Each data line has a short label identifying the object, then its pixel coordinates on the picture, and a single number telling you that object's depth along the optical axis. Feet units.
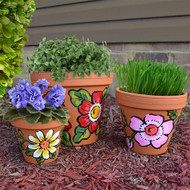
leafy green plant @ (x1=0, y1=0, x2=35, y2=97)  2.50
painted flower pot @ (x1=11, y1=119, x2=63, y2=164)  2.16
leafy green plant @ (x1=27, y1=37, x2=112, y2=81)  2.36
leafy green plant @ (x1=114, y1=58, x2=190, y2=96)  2.26
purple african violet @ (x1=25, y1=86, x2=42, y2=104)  2.13
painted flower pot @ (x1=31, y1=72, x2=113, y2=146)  2.38
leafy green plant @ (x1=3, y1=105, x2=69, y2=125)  2.14
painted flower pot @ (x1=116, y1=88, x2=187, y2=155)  2.22
